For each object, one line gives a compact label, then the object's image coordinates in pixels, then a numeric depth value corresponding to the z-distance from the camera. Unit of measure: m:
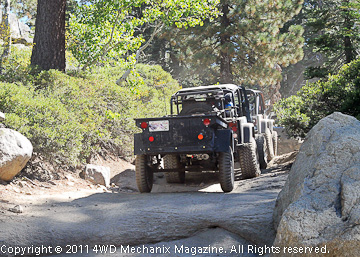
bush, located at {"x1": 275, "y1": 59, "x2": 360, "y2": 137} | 9.55
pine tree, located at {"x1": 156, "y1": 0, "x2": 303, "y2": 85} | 22.59
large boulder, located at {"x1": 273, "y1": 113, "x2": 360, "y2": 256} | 3.25
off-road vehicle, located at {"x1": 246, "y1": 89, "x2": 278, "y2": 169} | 11.52
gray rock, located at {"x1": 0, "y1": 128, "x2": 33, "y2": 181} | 6.79
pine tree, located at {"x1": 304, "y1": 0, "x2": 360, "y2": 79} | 12.92
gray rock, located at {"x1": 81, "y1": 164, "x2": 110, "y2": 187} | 9.27
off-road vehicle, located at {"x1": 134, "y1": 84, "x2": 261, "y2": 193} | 7.27
